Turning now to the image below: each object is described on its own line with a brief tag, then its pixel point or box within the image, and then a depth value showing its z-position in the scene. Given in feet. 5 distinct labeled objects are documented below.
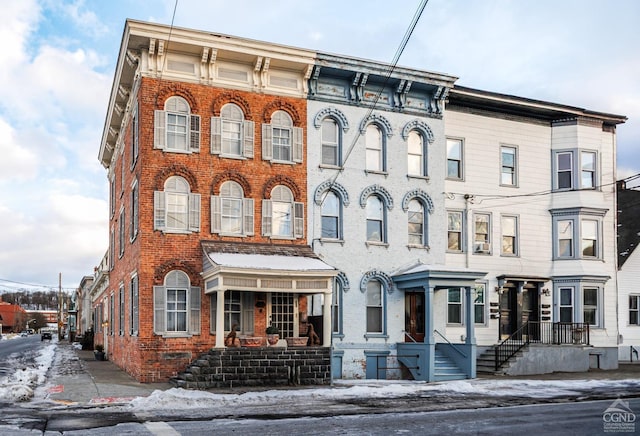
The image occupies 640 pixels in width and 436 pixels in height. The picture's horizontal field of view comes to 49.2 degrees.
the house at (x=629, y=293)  105.40
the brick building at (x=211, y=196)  72.69
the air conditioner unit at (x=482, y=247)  91.50
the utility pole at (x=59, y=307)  318.82
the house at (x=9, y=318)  495.94
